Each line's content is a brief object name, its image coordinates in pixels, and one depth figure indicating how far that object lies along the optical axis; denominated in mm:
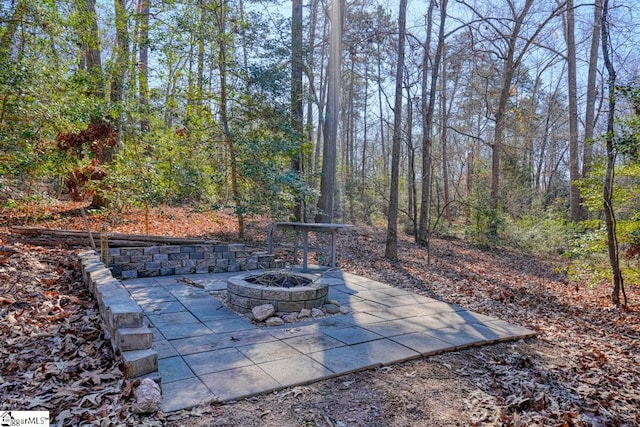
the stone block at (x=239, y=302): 4328
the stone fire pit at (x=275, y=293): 4277
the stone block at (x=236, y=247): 6629
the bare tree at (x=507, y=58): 11758
